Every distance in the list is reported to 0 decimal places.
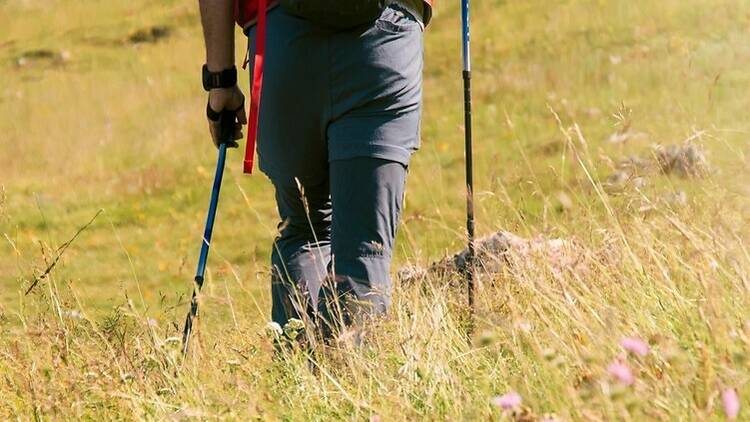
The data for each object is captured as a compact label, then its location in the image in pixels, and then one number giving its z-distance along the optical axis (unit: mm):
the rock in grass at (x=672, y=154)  24916
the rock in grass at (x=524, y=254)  9201
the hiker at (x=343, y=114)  8281
